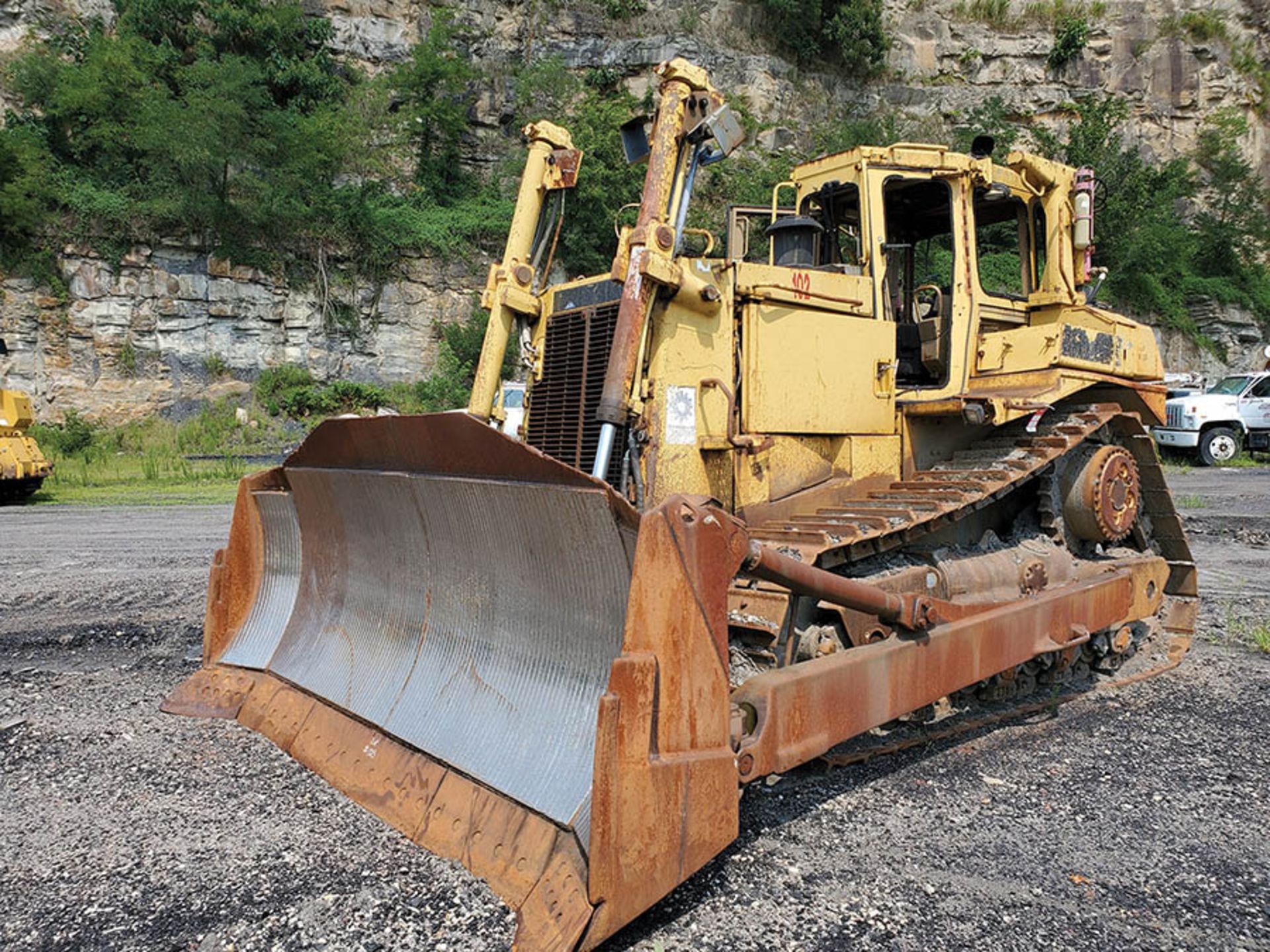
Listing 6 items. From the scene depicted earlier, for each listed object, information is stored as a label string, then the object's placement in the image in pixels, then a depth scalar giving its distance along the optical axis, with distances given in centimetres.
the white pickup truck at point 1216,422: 1875
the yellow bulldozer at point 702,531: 237
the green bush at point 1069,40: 3288
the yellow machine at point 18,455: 1446
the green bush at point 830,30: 3159
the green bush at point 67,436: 2044
